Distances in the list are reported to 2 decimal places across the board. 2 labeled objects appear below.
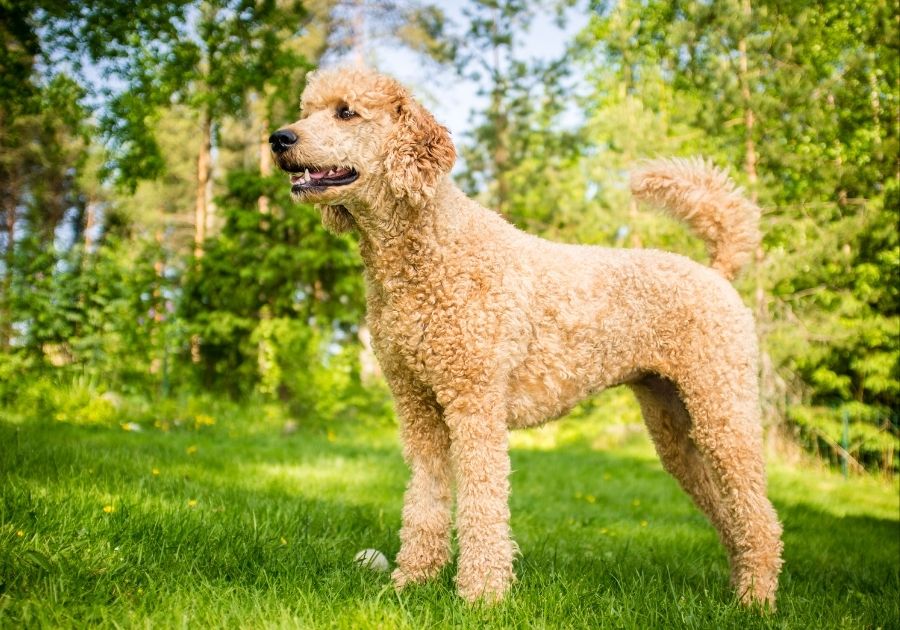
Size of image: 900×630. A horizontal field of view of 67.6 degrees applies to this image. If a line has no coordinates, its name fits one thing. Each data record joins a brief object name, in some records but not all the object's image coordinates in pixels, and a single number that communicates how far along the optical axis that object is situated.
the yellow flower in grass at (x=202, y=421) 7.34
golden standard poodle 2.55
